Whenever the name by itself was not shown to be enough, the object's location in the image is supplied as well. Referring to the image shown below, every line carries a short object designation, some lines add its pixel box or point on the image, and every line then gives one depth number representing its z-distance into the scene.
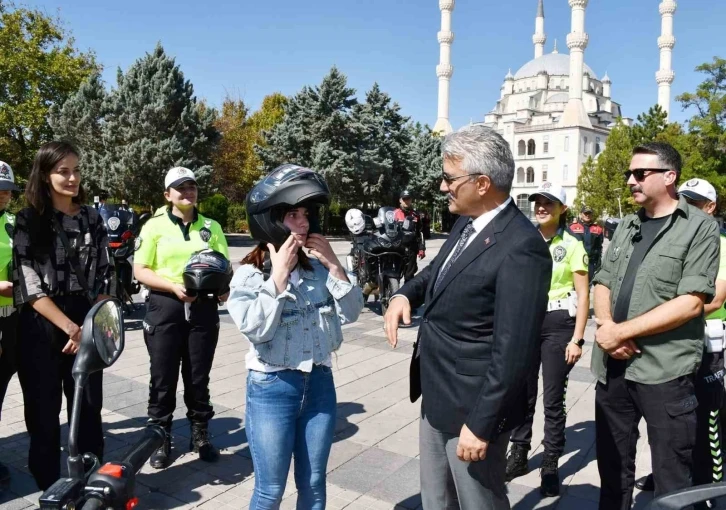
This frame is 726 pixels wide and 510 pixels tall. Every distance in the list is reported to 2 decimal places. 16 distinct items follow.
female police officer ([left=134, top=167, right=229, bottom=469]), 4.16
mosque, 77.88
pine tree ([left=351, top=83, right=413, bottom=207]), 37.09
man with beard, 2.85
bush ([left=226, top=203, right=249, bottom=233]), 36.57
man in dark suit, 2.25
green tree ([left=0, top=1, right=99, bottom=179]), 31.27
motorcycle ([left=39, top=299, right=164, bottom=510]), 1.47
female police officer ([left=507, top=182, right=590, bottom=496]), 4.08
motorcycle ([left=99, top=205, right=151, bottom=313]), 9.39
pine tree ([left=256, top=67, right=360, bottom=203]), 35.97
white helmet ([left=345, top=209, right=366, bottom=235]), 10.77
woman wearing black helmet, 2.59
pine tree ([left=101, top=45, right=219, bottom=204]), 30.30
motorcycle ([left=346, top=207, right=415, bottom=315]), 10.33
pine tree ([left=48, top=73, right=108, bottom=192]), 31.78
